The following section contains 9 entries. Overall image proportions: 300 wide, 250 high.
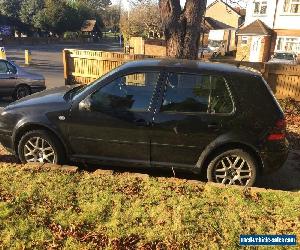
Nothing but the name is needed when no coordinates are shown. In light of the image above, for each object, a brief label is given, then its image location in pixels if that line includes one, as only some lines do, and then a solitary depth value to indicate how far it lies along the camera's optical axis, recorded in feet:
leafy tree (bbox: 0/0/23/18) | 132.00
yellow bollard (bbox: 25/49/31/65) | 61.00
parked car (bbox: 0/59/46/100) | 29.65
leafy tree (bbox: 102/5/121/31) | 195.56
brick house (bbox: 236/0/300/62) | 75.51
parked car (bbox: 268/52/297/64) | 60.71
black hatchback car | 13.43
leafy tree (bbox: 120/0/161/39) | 95.34
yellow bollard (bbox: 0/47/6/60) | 54.00
